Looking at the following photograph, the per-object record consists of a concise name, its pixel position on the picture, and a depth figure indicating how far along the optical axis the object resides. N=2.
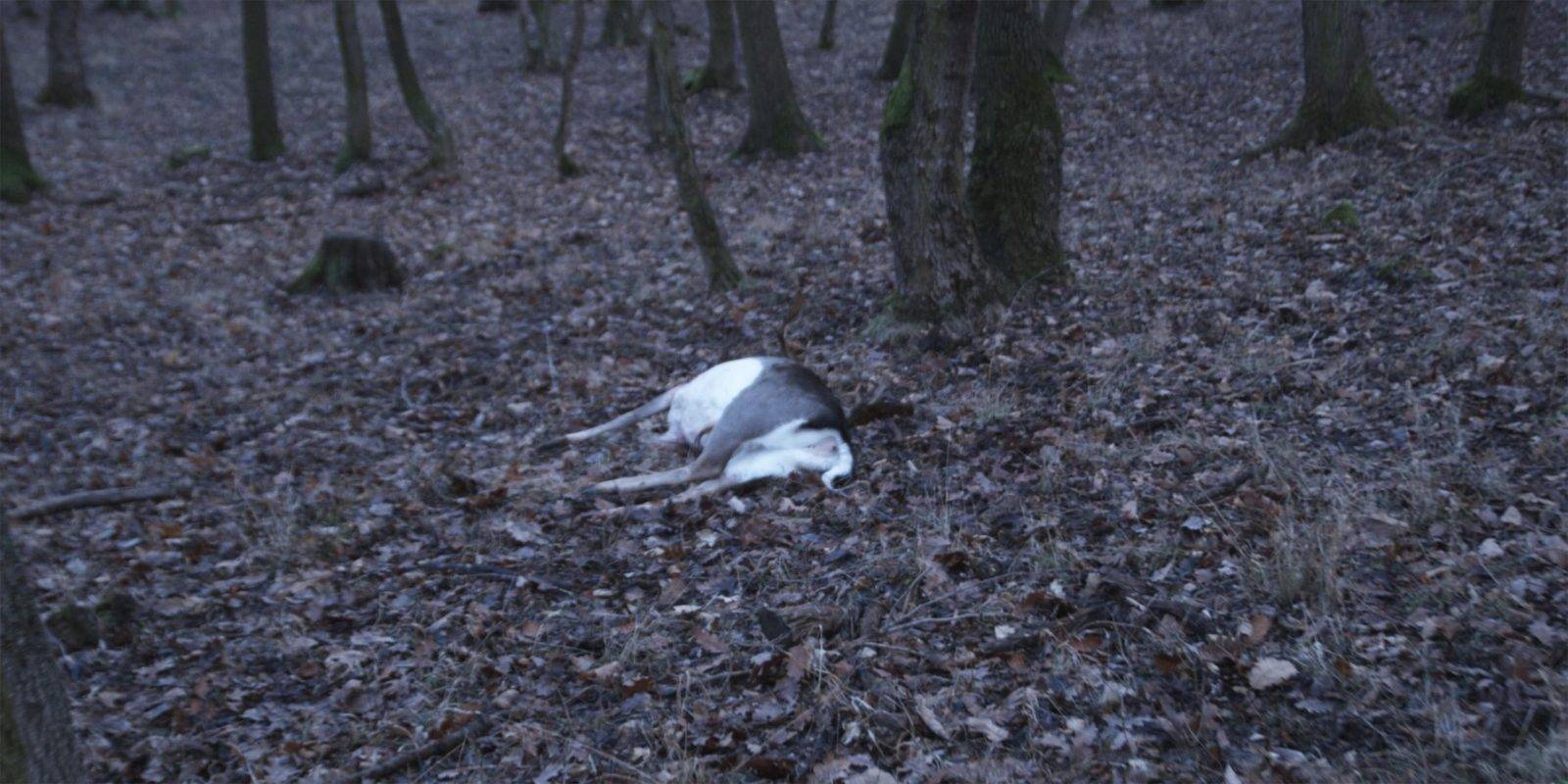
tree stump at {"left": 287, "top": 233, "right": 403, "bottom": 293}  11.53
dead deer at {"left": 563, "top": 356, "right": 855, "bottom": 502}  6.41
